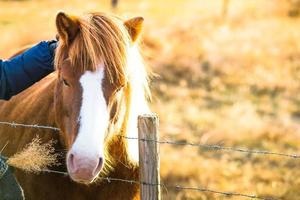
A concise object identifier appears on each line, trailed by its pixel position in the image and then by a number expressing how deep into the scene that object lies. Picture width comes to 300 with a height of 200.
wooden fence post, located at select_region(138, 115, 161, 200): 6.74
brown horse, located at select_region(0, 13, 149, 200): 6.23
